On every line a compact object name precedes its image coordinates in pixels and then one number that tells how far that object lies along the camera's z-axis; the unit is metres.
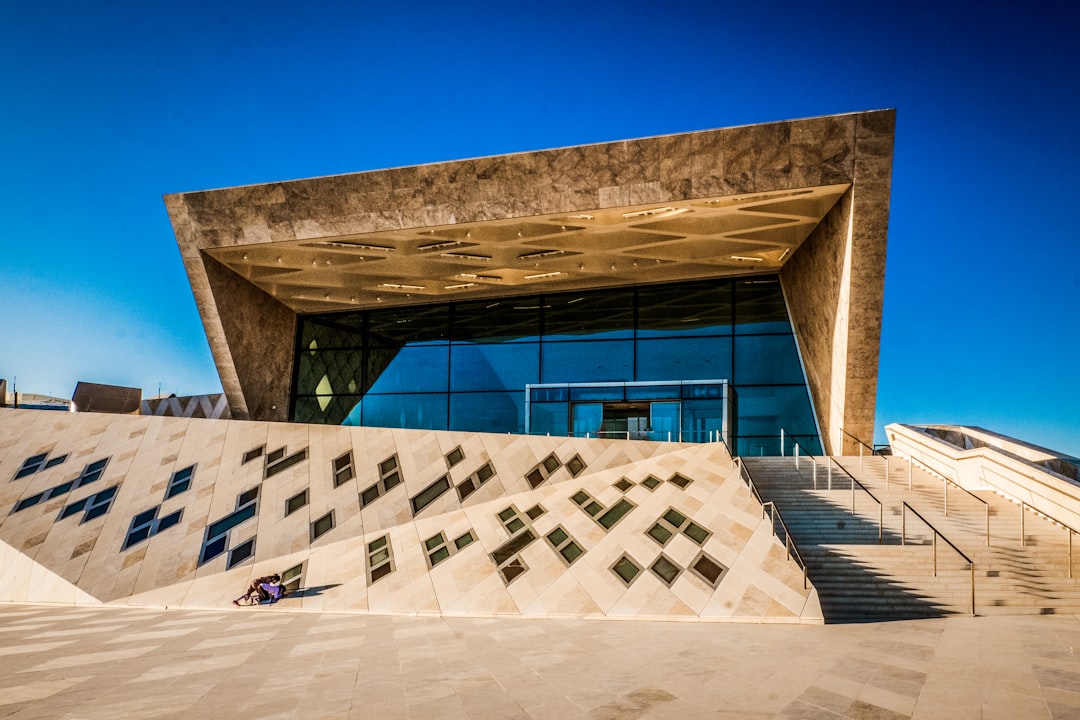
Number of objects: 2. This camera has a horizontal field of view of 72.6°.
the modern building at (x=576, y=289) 17.33
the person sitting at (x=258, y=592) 13.33
